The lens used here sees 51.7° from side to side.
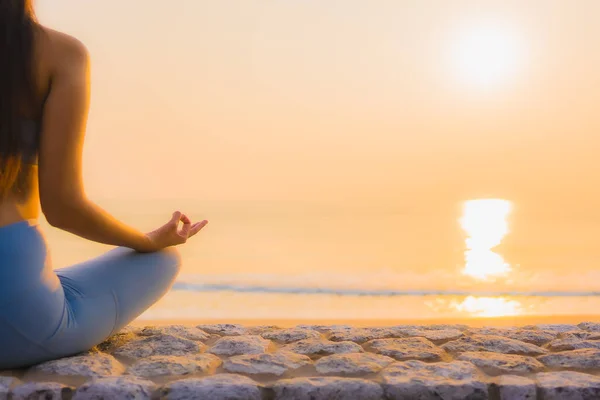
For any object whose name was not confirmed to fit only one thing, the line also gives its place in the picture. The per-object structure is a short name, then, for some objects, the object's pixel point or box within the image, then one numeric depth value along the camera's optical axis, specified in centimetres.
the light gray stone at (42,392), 222
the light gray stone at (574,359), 263
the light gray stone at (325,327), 345
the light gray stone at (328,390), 225
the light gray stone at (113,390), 219
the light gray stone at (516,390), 228
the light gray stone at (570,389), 226
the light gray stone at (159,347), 279
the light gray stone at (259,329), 339
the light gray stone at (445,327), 350
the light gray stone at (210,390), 221
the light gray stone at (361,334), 323
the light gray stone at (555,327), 354
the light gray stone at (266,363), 251
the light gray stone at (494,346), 294
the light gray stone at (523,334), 322
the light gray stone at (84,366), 241
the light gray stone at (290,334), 320
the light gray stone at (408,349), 281
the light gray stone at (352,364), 251
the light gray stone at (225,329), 336
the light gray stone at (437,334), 321
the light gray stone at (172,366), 245
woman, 210
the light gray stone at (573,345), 301
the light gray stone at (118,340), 286
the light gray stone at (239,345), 286
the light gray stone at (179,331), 318
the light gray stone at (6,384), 223
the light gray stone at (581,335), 324
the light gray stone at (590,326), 350
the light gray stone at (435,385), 226
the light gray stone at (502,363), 255
